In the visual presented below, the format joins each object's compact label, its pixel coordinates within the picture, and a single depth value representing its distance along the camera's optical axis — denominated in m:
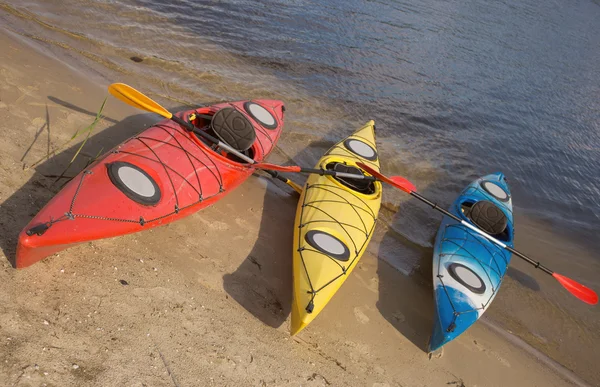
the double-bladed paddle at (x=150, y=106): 4.83
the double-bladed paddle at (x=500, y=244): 4.83
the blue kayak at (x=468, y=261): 4.23
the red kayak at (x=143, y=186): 3.47
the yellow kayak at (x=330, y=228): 3.89
